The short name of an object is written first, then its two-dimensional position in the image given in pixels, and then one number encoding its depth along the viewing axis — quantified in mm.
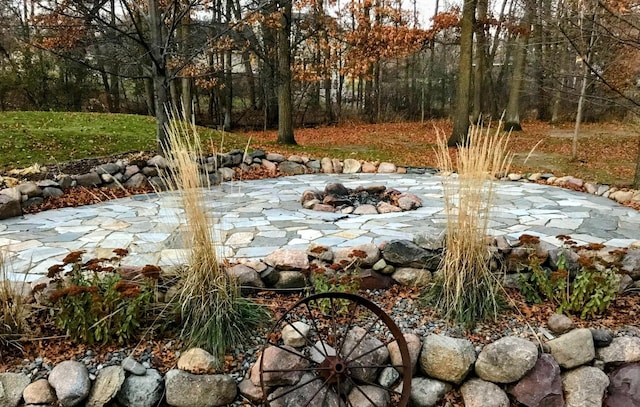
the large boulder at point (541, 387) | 2092
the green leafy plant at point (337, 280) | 2393
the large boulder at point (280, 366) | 2029
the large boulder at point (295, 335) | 2143
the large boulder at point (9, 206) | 3748
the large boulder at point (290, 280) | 2490
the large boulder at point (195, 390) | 1969
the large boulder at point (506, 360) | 2125
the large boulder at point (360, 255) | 2535
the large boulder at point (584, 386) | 2119
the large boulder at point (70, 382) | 1881
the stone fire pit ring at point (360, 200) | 4055
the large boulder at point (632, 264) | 2592
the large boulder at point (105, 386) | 1915
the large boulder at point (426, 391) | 2135
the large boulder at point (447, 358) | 2137
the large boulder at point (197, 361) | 2008
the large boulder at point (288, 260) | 2510
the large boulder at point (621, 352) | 2221
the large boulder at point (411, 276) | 2592
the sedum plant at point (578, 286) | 2367
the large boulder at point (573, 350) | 2188
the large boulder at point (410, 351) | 2164
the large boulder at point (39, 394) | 1884
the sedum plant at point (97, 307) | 2027
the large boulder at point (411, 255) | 2584
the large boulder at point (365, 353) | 2112
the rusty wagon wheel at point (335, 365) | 2025
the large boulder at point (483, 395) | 2102
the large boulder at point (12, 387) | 1866
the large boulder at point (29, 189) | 4074
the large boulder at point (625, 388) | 2135
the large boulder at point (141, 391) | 1948
